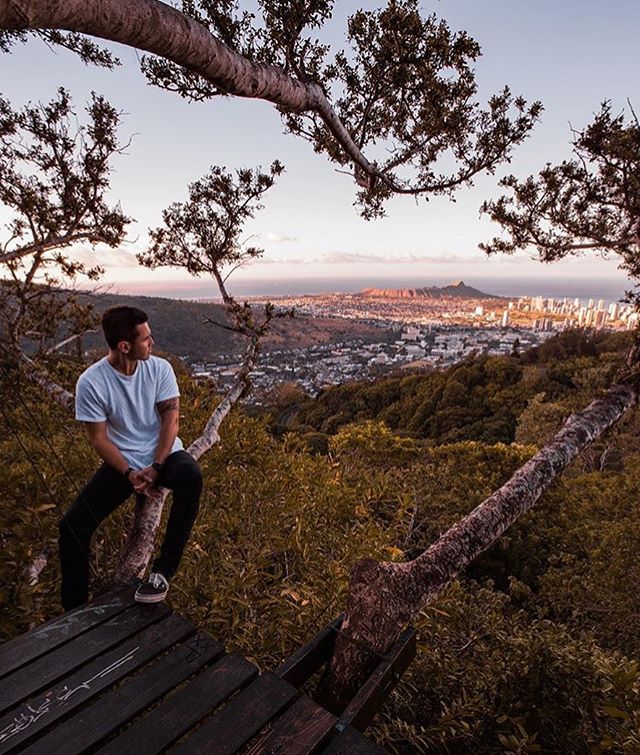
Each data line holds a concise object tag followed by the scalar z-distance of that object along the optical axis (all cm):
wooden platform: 190
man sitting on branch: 299
